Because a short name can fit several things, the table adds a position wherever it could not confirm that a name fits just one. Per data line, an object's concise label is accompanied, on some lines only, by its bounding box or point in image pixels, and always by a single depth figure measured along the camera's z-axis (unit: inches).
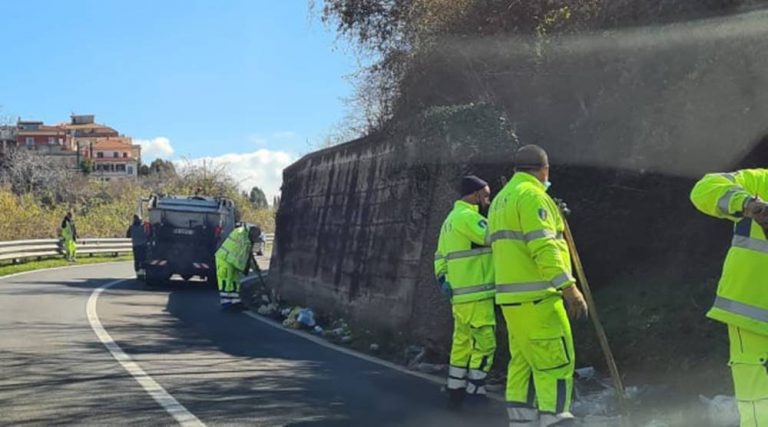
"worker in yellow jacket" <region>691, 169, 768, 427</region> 153.9
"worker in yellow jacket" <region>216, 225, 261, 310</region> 603.5
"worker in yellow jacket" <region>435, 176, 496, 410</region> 280.4
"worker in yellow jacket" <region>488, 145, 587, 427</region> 206.9
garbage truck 820.0
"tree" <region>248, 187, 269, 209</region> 3150.6
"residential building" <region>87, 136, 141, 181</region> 4312.7
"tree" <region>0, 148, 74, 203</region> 2229.3
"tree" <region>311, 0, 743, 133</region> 362.6
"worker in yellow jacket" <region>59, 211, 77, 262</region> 1207.7
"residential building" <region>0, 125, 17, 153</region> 2457.9
